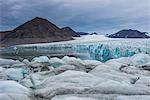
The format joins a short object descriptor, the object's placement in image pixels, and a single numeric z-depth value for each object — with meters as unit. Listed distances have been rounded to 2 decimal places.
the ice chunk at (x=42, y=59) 7.45
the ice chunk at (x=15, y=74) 4.56
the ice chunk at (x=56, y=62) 6.77
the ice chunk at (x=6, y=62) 7.20
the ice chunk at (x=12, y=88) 2.93
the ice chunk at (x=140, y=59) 6.30
